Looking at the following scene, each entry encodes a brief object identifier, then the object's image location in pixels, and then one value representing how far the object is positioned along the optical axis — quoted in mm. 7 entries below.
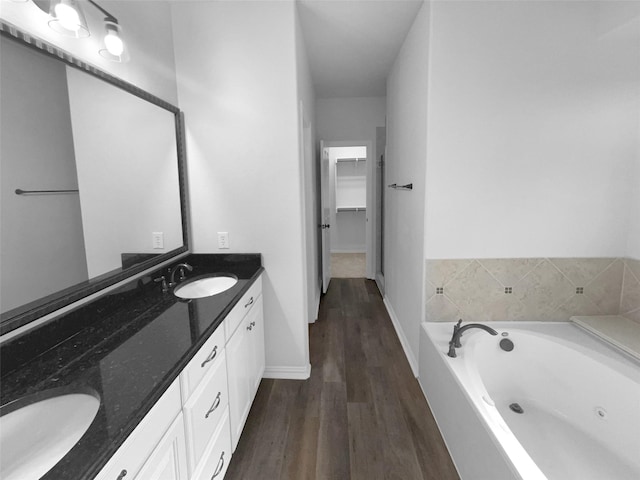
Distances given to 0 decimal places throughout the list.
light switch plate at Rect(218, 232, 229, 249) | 2203
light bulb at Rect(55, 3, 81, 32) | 1177
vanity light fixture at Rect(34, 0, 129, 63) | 1166
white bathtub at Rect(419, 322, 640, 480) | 1365
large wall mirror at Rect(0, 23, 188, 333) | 1031
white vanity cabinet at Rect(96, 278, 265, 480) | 833
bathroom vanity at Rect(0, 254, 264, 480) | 768
